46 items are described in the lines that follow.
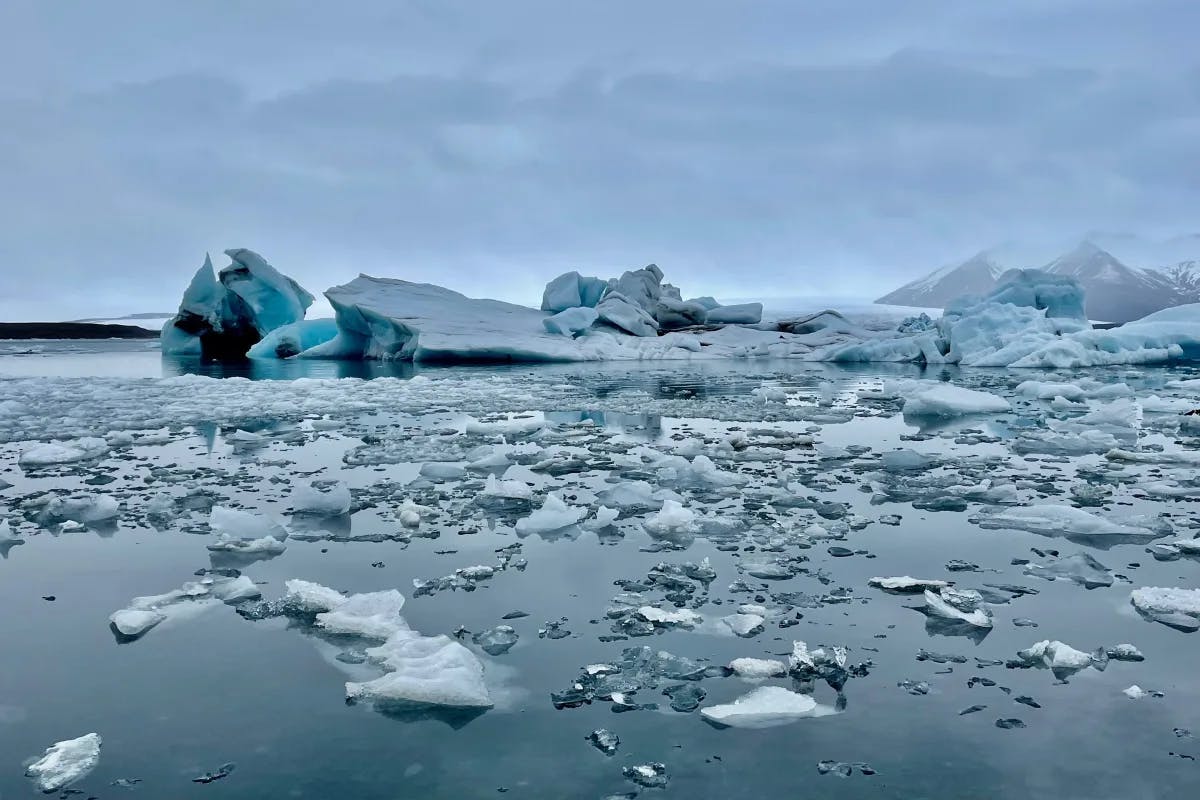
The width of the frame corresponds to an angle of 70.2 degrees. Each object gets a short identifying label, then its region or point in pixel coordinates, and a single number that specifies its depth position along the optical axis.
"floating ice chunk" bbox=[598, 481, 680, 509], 4.26
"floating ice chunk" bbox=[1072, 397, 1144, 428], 7.25
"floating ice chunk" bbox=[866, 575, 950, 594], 2.84
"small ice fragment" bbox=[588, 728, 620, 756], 1.86
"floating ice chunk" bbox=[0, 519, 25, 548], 3.58
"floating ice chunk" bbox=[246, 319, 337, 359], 24.59
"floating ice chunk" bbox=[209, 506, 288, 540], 3.58
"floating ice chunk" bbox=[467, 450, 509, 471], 5.36
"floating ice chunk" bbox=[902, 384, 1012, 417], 8.55
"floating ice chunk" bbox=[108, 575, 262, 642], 2.57
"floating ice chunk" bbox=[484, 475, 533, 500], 4.34
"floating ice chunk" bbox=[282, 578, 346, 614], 2.71
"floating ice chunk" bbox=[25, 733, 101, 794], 1.74
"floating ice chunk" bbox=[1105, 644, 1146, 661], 2.29
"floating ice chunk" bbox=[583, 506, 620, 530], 3.79
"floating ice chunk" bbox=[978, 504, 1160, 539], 3.59
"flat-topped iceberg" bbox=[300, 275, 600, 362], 19.61
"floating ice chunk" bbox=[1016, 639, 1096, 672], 2.22
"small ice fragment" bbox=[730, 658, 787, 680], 2.21
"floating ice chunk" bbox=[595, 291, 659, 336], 24.02
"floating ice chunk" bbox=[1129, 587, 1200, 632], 2.56
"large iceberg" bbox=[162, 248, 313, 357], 25.22
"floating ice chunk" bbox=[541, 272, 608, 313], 28.81
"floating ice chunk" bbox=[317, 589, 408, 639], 2.52
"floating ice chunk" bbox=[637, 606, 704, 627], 2.57
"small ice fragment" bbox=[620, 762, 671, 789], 1.72
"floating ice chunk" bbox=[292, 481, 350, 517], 4.10
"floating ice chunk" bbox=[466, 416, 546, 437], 7.05
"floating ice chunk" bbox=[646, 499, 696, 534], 3.71
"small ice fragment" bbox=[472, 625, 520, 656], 2.40
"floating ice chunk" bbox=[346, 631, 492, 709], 2.09
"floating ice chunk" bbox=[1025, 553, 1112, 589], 2.94
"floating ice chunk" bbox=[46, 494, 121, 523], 3.96
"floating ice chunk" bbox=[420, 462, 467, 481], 5.00
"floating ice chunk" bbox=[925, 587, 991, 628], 2.55
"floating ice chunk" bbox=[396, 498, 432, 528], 3.84
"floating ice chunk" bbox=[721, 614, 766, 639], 2.50
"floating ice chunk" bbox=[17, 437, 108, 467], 5.64
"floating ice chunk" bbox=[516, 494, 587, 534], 3.72
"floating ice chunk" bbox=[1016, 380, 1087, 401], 10.41
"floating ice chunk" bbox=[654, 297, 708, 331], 28.88
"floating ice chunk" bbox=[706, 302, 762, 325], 31.38
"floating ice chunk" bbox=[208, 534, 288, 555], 3.40
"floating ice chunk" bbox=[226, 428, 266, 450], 6.61
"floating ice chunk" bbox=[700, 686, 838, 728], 1.97
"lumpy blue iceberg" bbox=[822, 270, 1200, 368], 17.78
